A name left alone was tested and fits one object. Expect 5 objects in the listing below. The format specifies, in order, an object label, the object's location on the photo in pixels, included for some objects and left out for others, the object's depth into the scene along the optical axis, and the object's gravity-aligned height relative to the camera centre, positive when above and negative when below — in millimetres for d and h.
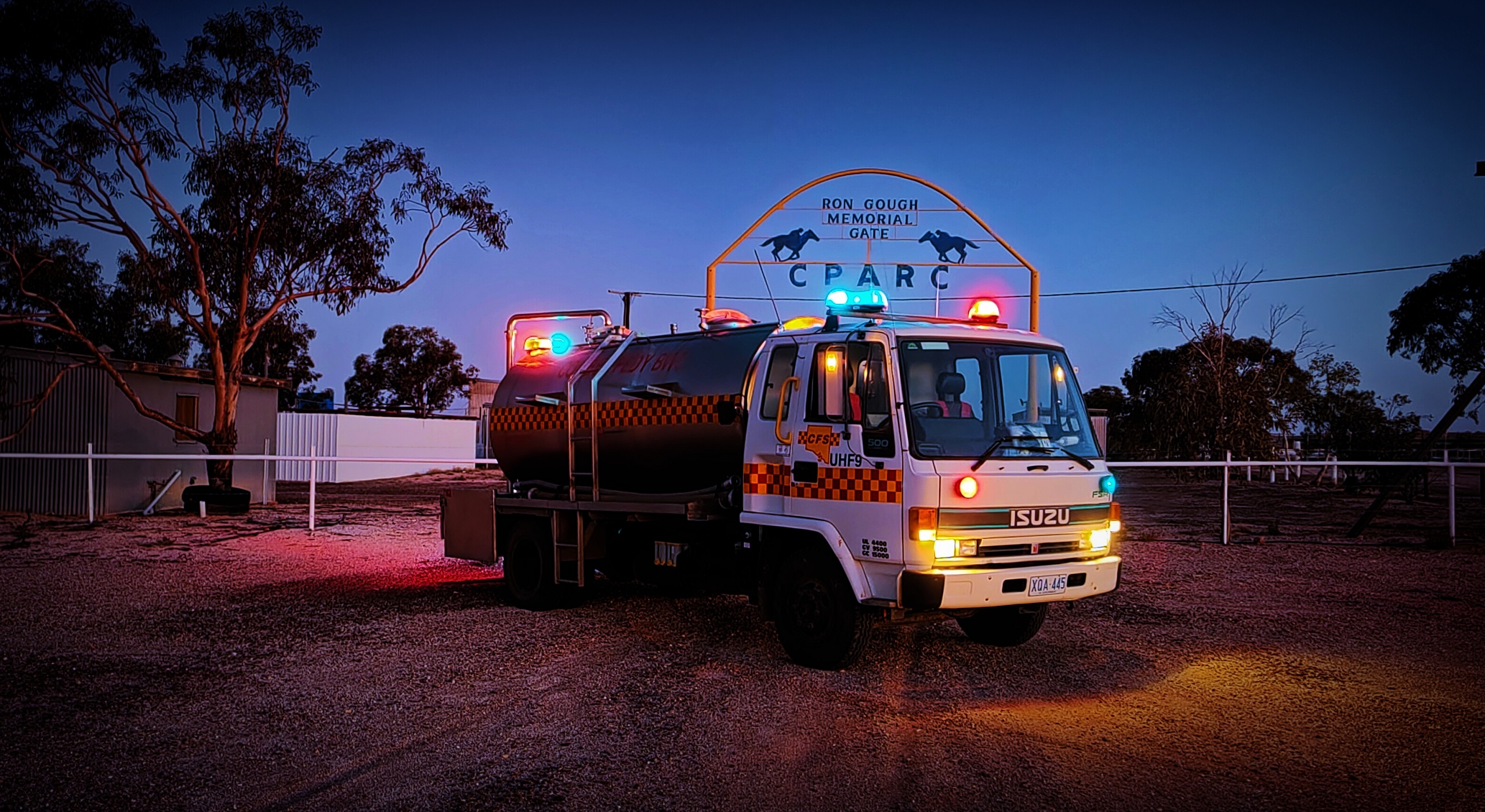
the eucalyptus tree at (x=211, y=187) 22844 +5650
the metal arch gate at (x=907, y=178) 20125 +3485
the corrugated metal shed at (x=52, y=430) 21672 -79
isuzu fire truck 6738 -331
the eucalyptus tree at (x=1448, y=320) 31797 +3375
